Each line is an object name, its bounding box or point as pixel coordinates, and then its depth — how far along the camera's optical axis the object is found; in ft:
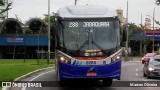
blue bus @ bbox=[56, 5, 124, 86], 56.29
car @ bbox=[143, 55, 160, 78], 81.46
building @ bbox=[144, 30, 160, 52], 291.46
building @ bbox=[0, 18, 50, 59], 223.10
